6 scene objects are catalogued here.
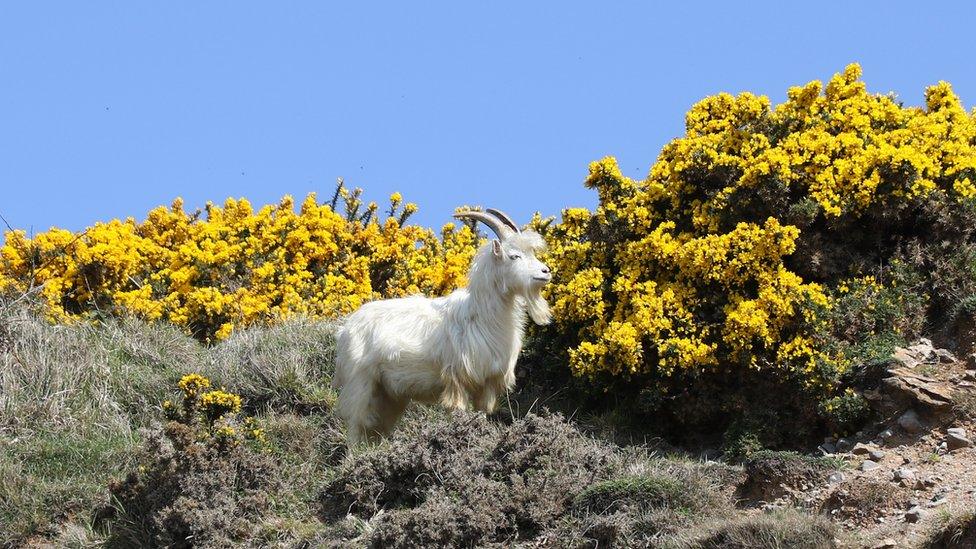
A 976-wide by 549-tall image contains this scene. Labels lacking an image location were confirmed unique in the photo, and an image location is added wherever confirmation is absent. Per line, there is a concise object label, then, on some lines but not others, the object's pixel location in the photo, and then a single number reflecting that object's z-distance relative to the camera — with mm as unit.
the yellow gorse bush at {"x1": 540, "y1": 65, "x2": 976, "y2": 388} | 19781
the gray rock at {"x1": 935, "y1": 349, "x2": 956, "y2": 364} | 19453
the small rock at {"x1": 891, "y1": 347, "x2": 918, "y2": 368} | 19312
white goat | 19578
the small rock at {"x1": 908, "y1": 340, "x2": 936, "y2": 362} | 19578
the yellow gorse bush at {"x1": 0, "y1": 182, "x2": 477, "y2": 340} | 25937
